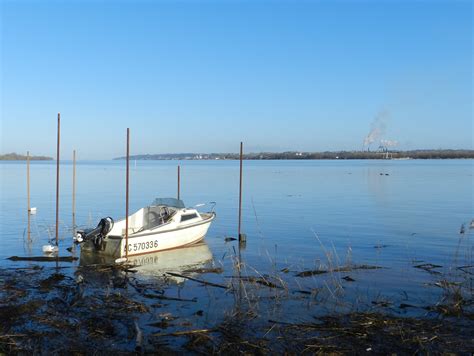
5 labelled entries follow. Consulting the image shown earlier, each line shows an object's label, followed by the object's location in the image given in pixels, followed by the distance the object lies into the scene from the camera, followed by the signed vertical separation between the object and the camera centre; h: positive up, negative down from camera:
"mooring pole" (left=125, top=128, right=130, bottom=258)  15.00 -1.31
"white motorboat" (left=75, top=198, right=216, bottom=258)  15.20 -2.72
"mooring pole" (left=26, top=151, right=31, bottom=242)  19.86 -3.63
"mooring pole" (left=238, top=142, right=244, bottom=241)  20.00 +0.38
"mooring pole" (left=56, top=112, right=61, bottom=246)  17.15 +1.02
